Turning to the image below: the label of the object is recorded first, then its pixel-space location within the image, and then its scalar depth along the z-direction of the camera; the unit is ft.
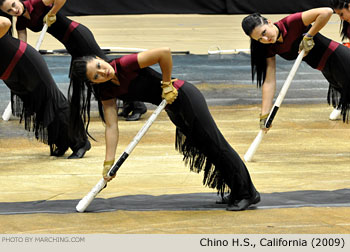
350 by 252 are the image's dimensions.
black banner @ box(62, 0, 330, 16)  83.70
